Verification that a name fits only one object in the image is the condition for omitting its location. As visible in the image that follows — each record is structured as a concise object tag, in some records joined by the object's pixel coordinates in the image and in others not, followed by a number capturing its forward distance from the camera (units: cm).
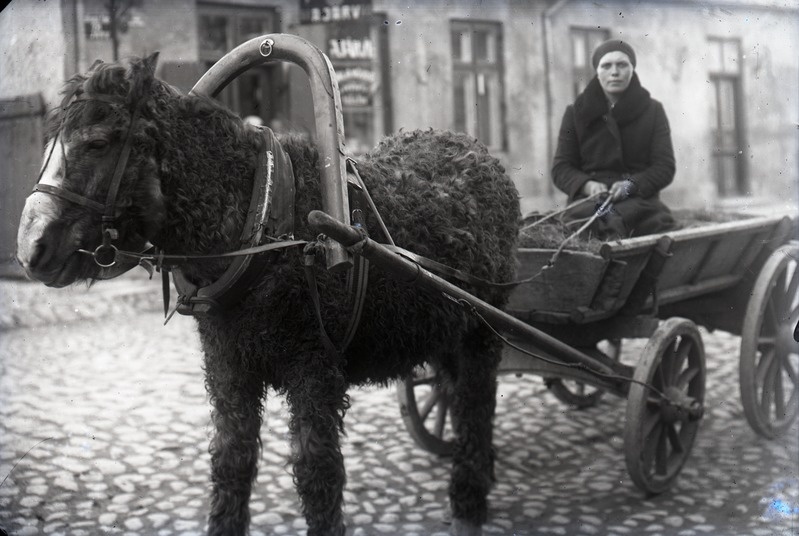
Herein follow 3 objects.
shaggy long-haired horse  259
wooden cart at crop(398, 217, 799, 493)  427
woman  470
